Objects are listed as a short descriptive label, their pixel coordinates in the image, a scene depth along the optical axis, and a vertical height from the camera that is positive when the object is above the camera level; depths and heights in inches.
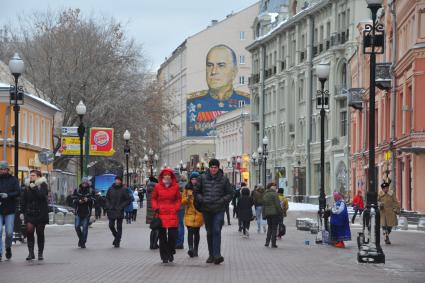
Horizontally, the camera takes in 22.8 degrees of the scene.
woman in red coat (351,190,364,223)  1860.2 -4.0
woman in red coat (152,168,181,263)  730.8 -5.3
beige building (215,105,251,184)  4050.2 +241.1
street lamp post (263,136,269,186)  2547.2 +130.4
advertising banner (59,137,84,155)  2191.2 +110.9
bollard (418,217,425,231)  1472.7 -33.5
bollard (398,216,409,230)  1494.8 -32.7
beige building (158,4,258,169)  4948.3 +586.1
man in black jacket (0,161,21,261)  754.2 -0.3
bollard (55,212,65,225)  1622.8 -30.4
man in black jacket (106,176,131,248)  954.7 -5.3
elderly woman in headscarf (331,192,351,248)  1028.5 -22.9
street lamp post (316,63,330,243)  1087.6 +86.1
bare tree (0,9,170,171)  2282.2 +281.0
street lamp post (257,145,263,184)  3011.1 +119.9
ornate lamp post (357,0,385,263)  768.9 +5.8
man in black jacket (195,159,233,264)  730.2 -0.2
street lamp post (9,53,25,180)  1049.6 +128.6
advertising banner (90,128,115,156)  2167.8 +123.0
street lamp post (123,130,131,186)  1995.6 +110.4
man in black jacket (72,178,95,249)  938.7 -10.8
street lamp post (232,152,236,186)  3903.3 +133.2
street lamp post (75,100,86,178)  1406.3 +96.0
